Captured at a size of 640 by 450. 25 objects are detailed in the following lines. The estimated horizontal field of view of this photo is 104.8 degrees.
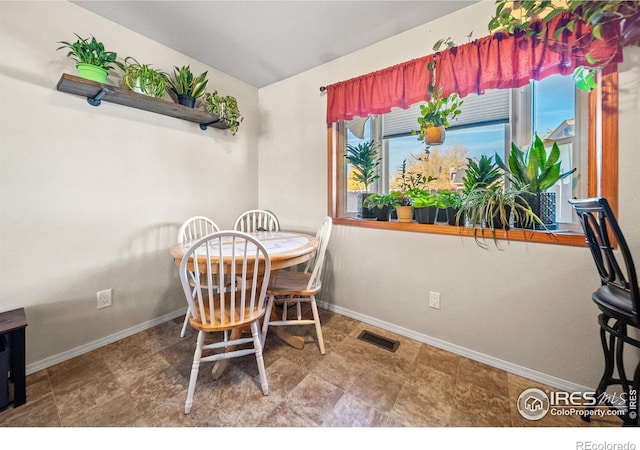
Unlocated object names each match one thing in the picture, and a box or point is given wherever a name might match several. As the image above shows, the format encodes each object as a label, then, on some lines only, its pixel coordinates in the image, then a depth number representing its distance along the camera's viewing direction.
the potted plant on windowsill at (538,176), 1.40
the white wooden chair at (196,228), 2.06
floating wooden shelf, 1.54
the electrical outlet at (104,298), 1.84
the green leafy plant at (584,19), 1.05
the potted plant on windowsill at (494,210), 1.48
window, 1.31
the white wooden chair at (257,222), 2.65
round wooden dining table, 1.50
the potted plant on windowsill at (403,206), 2.01
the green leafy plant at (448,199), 1.74
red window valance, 1.28
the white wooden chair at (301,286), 1.71
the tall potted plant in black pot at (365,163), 2.27
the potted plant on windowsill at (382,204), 2.09
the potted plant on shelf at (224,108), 2.21
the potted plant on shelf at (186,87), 2.04
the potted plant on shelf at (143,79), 1.77
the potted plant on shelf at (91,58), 1.56
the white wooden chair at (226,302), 1.23
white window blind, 1.76
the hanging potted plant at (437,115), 1.76
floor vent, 1.84
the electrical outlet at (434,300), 1.83
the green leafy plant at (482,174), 1.59
